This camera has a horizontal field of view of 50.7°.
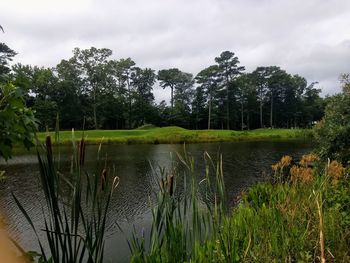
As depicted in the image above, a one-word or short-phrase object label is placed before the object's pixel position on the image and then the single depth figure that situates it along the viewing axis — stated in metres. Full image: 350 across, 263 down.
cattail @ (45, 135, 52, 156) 2.07
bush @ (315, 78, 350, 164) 10.37
